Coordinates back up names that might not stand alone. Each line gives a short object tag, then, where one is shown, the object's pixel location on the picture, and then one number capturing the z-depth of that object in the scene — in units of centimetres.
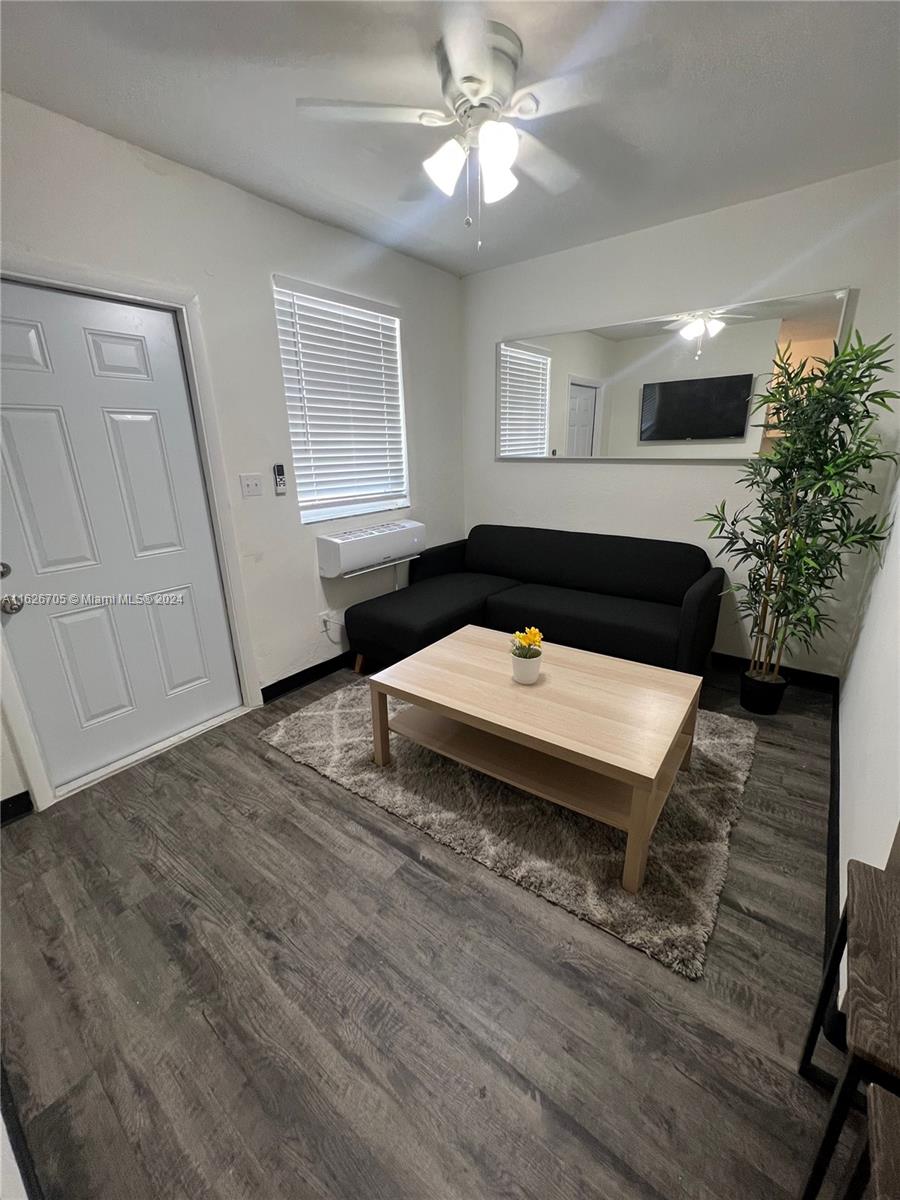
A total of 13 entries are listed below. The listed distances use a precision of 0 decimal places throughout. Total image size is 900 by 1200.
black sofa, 255
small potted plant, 191
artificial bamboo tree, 206
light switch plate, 246
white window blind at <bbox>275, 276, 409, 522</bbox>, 264
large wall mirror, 251
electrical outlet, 302
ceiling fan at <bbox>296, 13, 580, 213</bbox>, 136
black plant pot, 246
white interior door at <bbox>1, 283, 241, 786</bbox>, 181
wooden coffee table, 152
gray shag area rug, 146
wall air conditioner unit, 284
